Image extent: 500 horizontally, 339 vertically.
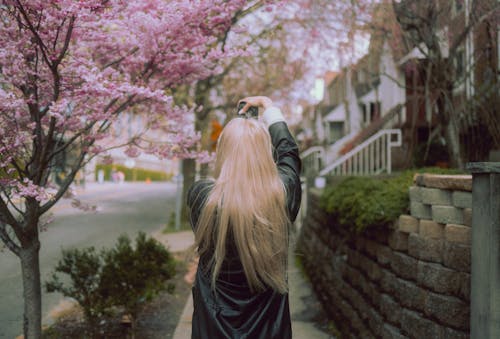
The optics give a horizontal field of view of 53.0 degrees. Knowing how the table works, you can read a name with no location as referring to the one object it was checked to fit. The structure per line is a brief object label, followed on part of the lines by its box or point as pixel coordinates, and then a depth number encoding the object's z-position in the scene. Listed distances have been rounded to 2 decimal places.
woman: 2.21
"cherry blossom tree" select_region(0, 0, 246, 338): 3.66
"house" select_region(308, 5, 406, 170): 9.00
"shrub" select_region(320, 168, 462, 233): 4.59
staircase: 12.70
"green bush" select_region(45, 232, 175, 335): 5.50
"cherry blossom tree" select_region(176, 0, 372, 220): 8.34
